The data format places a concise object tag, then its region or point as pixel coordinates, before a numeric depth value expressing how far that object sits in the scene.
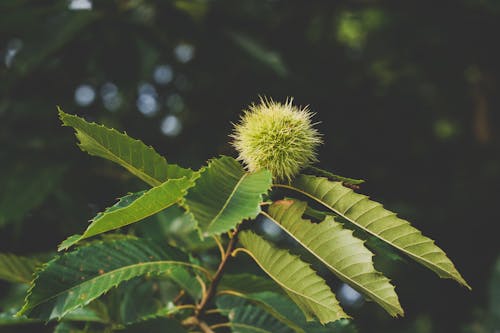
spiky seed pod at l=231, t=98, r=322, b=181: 0.68
